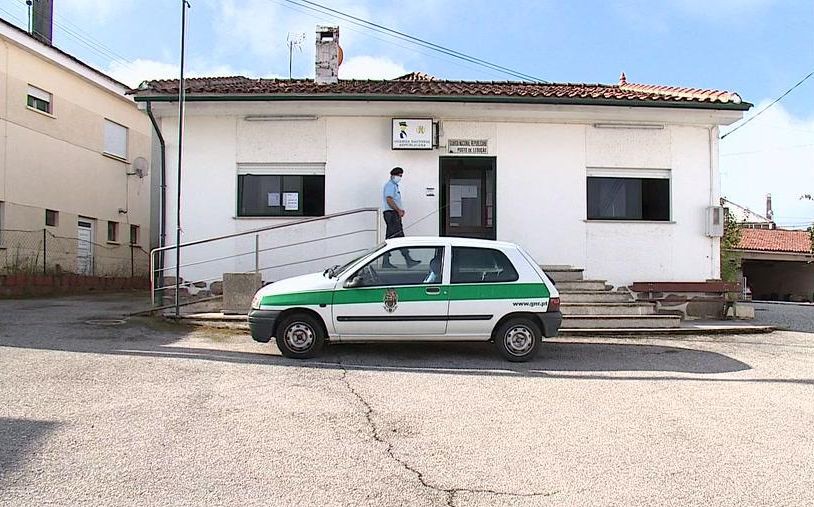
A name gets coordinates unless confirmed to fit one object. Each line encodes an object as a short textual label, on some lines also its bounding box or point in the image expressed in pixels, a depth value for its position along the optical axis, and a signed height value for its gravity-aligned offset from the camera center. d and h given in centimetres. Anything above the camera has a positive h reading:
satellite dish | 2206 +320
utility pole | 1017 +221
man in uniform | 1165 +105
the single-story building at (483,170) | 1262 +185
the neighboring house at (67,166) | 1791 +294
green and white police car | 803 -42
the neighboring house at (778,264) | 3309 +26
